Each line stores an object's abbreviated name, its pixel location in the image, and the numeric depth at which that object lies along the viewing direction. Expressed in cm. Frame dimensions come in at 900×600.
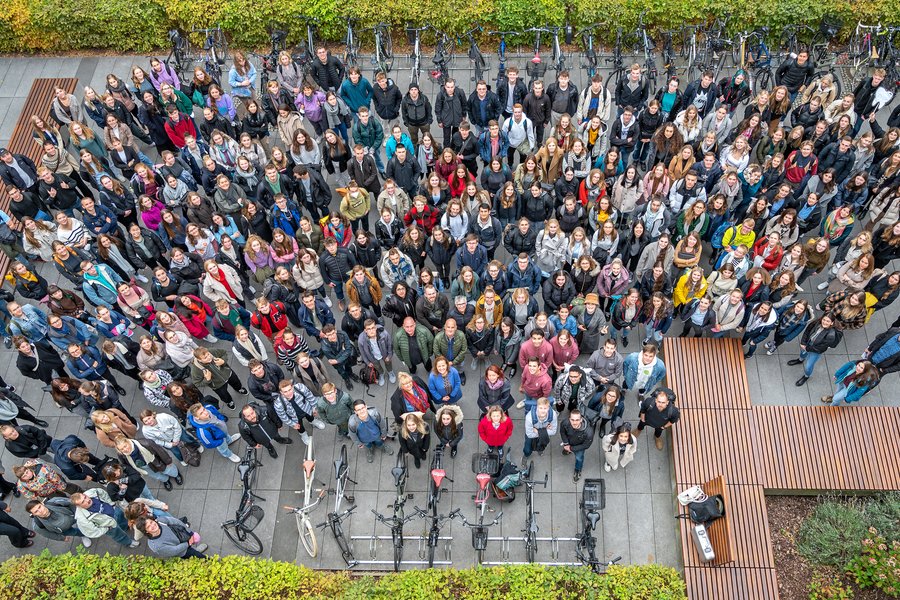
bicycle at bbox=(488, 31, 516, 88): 1757
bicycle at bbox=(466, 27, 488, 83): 1753
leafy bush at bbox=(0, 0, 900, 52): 1794
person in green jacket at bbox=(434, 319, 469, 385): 1157
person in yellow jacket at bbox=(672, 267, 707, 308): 1205
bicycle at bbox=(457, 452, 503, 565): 1123
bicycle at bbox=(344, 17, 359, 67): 1834
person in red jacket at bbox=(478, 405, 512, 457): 1099
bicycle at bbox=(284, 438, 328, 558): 1129
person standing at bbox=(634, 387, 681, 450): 1114
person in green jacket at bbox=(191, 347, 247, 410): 1178
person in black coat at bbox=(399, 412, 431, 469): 1102
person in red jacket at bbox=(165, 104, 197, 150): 1541
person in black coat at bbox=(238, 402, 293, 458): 1139
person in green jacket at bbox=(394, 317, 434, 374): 1172
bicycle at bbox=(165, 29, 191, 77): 1841
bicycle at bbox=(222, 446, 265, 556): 1147
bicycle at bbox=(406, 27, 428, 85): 1811
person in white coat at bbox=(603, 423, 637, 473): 1105
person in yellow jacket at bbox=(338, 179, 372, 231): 1372
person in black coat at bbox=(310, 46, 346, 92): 1606
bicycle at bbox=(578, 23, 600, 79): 1769
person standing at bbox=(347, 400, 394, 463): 1119
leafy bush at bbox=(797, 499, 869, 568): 1134
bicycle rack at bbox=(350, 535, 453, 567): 1166
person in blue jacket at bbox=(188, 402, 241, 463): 1135
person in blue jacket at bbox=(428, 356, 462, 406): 1121
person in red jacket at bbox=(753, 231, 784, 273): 1242
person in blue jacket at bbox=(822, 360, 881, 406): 1149
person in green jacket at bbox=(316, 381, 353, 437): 1135
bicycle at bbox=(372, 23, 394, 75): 1844
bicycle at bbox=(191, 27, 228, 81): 1789
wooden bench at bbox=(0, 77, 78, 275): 1747
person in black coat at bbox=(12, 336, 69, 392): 1223
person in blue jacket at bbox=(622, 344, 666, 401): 1130
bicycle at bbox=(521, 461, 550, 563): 1105
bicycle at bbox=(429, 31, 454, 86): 1750
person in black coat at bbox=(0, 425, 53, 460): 1158
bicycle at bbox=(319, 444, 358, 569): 1128
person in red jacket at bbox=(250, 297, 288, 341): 1220
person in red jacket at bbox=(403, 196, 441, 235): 1355
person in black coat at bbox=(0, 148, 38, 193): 1456
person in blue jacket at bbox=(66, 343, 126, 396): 1203
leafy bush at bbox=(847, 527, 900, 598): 1074
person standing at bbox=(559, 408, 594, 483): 1096
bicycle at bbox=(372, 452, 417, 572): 1126
